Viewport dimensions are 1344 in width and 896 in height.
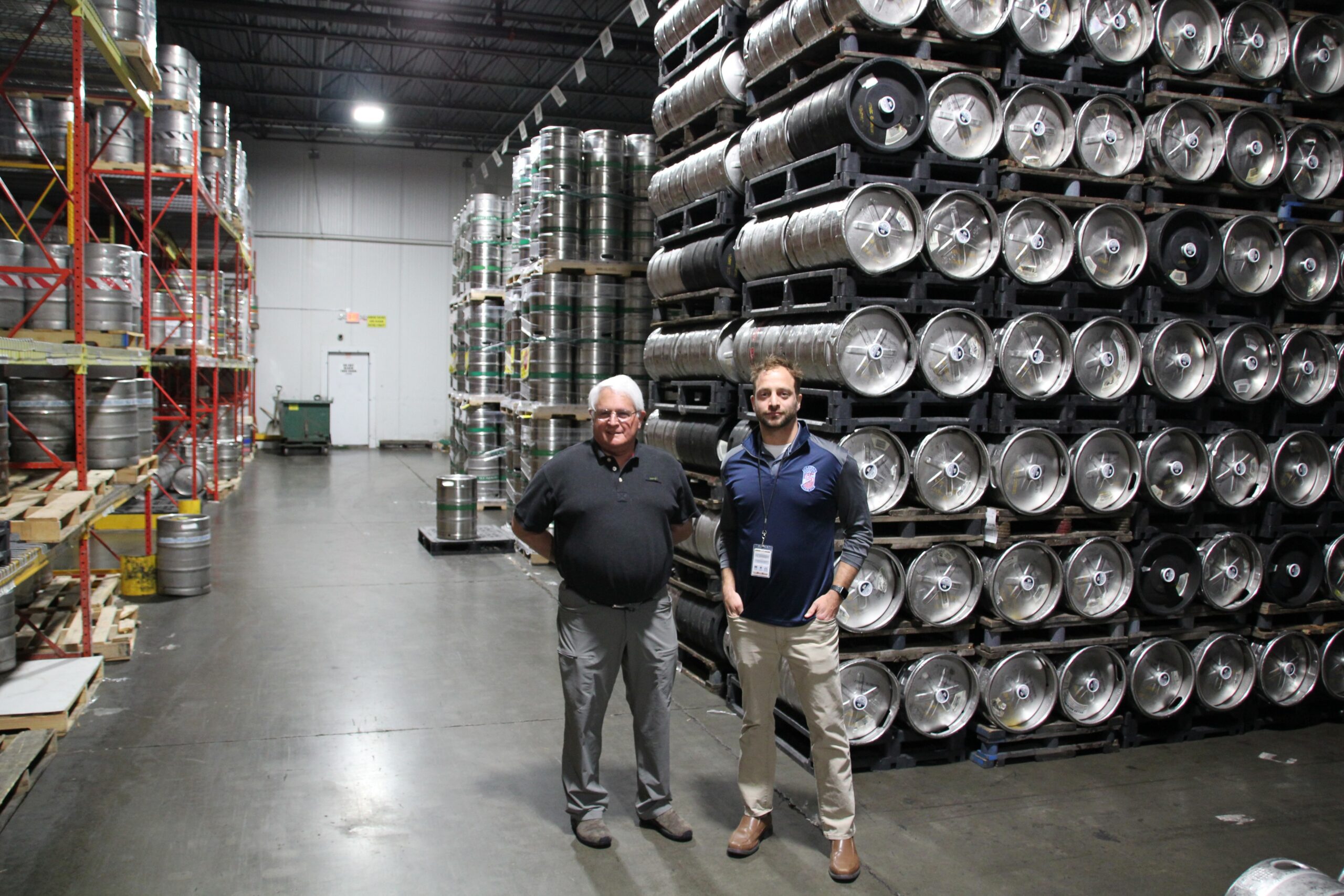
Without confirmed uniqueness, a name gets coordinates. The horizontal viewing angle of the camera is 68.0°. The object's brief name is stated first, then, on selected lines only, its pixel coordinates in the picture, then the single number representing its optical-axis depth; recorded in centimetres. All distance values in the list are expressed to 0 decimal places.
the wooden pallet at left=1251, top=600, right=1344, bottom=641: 595
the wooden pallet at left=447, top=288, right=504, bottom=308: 1513
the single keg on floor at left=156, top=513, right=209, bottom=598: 870
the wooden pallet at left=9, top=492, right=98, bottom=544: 544
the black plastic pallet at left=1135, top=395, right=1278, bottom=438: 565
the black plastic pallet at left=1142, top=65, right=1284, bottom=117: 566
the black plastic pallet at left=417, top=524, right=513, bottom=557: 1093
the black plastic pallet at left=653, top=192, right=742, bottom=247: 654
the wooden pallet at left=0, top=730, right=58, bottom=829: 444
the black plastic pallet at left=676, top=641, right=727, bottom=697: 636
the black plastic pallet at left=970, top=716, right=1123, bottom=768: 529
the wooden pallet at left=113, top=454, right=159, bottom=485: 758
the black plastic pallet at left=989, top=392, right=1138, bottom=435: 537
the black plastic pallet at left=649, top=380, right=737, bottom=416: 643
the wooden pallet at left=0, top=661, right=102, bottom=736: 516
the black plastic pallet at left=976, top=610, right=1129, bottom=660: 535
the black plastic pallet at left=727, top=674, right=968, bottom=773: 517
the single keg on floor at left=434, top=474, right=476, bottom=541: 1094
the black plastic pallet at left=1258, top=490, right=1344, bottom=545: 598
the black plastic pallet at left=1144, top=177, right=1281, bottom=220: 565
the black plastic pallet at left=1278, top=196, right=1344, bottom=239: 599
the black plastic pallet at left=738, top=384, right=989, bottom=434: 509
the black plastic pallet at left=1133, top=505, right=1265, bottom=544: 569
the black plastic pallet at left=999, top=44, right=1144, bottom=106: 535
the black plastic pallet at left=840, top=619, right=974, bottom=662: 520
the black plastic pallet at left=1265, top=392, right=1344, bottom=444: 595
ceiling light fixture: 2078
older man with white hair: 407
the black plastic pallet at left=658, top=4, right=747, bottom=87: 661
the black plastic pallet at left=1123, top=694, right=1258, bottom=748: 569
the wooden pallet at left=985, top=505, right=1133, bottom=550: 537
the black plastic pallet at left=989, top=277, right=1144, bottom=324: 537
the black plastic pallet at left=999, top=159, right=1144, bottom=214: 537
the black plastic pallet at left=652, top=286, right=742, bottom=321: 660
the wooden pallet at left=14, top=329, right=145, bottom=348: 712
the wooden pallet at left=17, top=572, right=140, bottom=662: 657
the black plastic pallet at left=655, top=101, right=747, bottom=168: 671
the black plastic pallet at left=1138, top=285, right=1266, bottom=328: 564
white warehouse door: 2630
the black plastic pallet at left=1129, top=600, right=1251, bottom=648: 569
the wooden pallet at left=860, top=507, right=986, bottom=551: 518
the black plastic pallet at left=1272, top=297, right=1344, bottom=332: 598
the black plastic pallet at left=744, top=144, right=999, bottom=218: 508
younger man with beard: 398
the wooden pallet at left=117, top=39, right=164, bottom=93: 768
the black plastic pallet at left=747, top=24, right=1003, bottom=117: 515
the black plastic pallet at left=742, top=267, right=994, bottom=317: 510
